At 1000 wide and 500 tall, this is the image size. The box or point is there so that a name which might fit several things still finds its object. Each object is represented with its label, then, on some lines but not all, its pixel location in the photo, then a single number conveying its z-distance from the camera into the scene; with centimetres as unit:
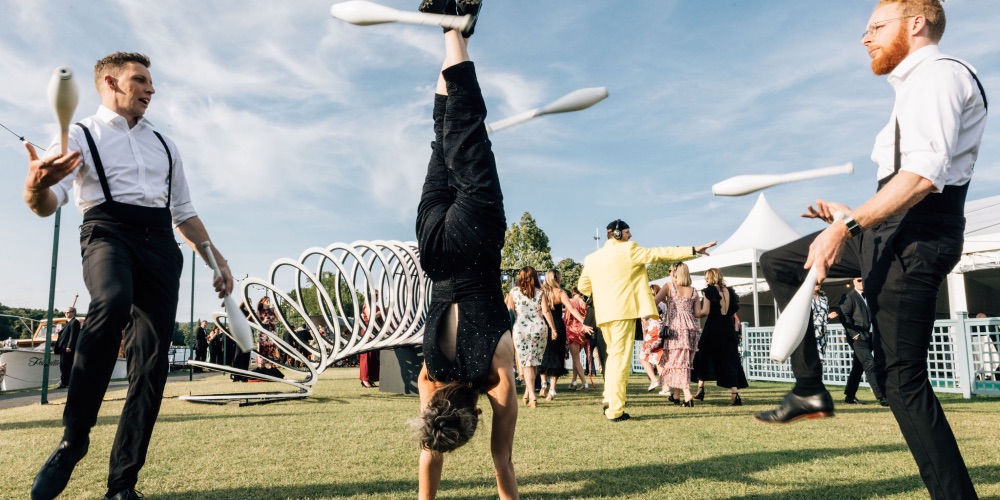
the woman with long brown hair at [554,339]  893
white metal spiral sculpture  819
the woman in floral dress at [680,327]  794
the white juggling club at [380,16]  250
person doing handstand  242
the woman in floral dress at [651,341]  888
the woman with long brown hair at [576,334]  1021
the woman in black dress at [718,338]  816
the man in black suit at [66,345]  1221
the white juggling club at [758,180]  259
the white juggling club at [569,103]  285
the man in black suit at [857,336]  795
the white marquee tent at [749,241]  1602
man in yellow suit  632
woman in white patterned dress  842
